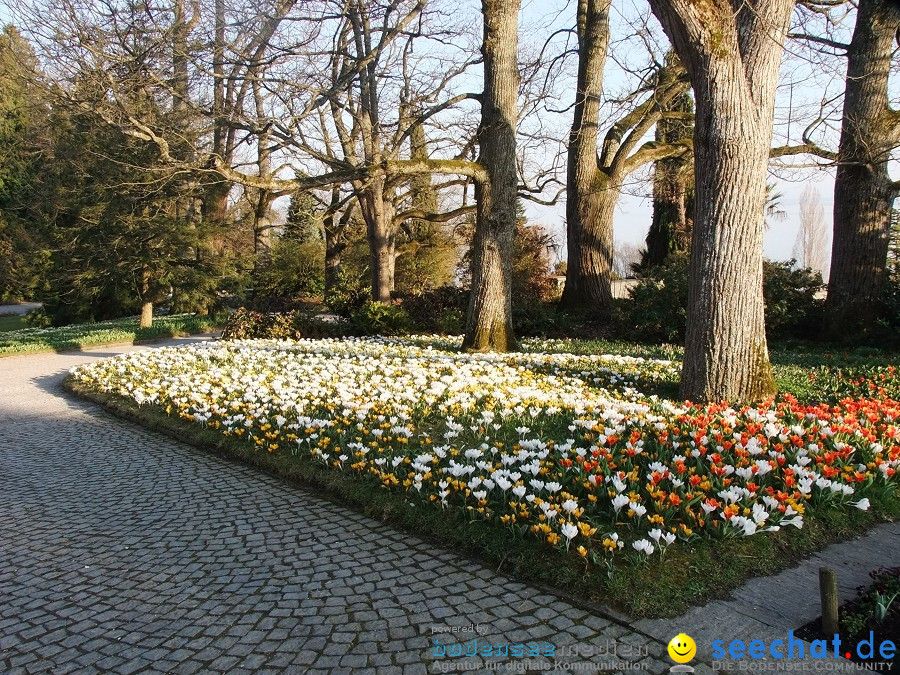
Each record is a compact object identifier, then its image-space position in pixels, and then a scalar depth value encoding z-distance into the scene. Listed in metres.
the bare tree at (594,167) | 13.23
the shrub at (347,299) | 16.68
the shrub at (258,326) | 13.45
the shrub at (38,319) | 24.38
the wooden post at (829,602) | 2.48
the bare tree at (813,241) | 47.19
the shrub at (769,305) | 11.44
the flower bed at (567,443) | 3.44
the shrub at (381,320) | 14.24
